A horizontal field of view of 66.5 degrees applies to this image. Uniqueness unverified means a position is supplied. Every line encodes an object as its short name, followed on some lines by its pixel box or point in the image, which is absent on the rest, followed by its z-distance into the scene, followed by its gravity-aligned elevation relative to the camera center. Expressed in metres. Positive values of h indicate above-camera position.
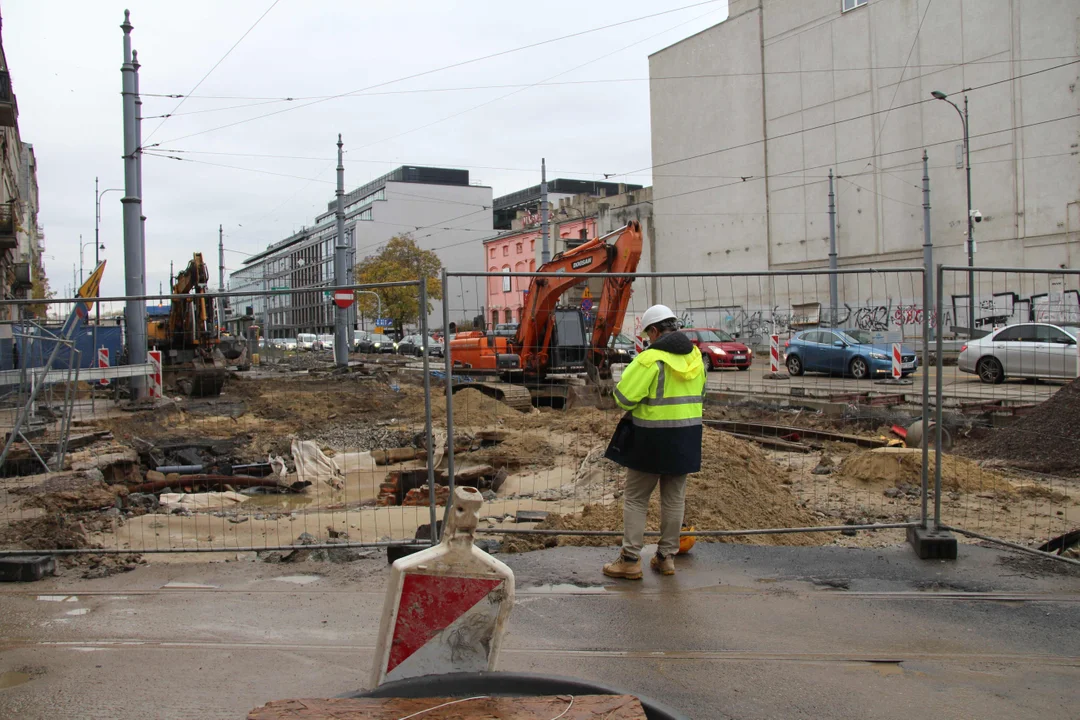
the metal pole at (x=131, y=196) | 16.56 +3.04
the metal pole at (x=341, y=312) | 23.33 +0.89
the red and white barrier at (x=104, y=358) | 12.30 -0.19
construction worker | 5.23 -0.62
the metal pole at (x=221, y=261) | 50.98 +5.32
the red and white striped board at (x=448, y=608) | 2.73 -0.90
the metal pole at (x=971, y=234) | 30.12 +3.58
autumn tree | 58.19 +5.03
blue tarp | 9.64 -0.04
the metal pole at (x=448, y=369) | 5.84 -0.21
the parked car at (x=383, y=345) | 46.91 -0.23
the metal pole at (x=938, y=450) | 5.94 -0.87
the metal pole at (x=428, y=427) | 5.82 -0.62
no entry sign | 16.32 +0.86
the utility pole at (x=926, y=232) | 31.35 +3.89
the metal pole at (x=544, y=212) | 28.48 +4.42
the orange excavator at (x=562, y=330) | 15.68 +0.17
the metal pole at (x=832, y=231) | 35.16 +4.40
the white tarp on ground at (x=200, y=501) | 8.31 -1.63
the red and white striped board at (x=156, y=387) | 12.70 -0.65
